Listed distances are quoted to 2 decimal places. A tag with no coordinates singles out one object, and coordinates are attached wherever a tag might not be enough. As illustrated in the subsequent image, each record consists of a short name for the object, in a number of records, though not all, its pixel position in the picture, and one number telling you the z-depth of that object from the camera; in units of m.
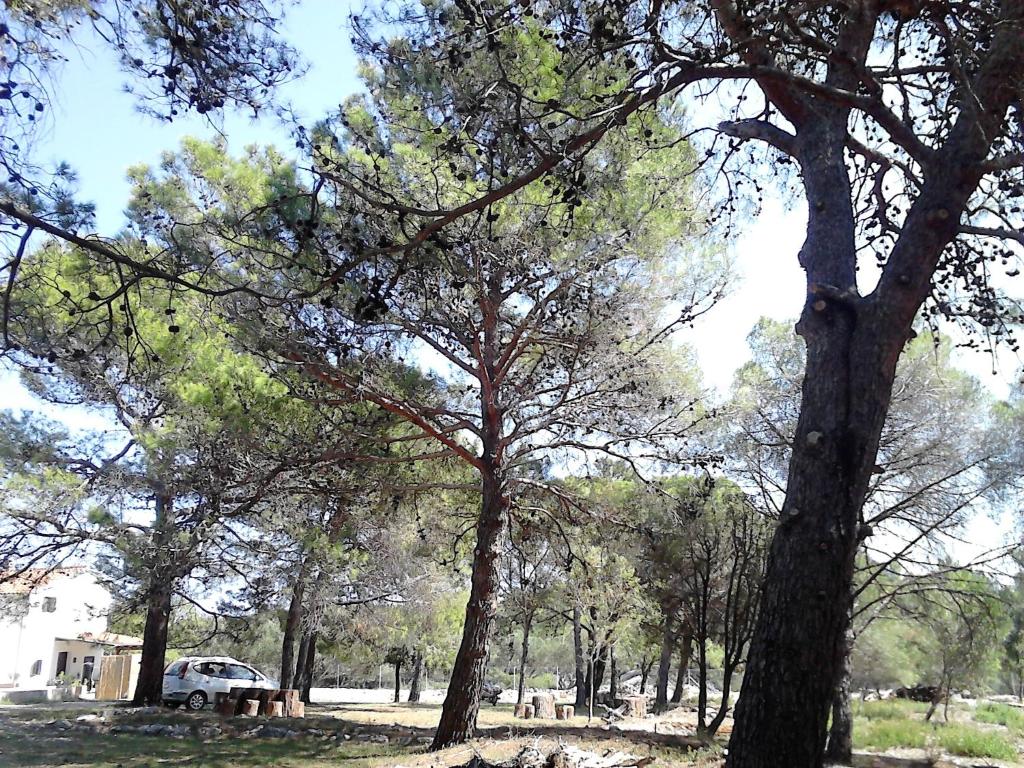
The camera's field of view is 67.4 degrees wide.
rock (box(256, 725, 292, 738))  10.09
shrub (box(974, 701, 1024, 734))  16.31
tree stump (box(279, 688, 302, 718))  13.76
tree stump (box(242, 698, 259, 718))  13.45
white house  28.44
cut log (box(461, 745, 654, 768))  6.06
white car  15.87
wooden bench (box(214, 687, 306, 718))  13.45
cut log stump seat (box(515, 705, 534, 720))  15.97
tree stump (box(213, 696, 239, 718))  13.34
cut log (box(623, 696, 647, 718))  17.47
